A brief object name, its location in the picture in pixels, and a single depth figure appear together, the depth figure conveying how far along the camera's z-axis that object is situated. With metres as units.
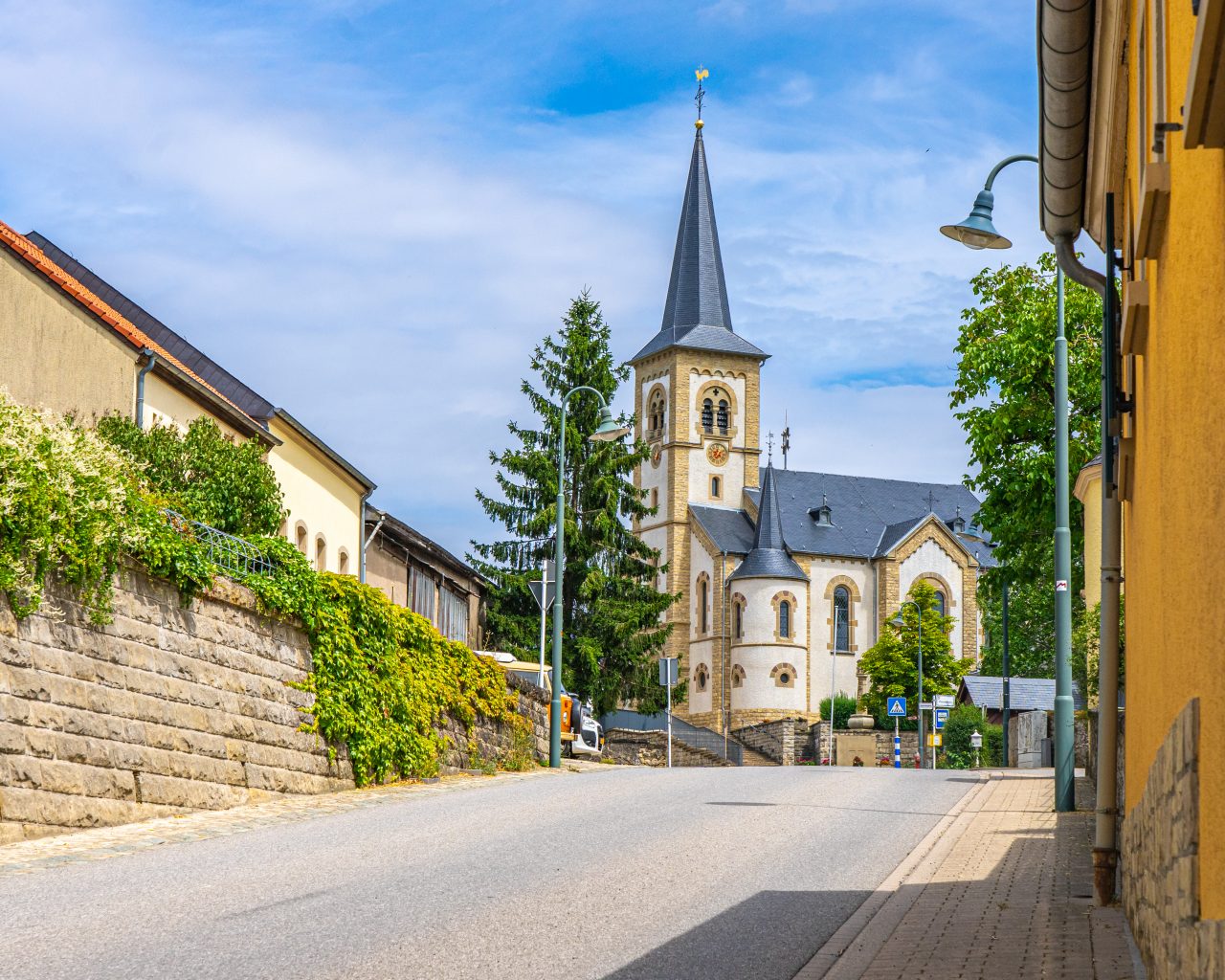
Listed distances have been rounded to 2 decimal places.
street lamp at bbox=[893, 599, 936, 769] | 81.81
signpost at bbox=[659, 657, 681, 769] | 43.66
